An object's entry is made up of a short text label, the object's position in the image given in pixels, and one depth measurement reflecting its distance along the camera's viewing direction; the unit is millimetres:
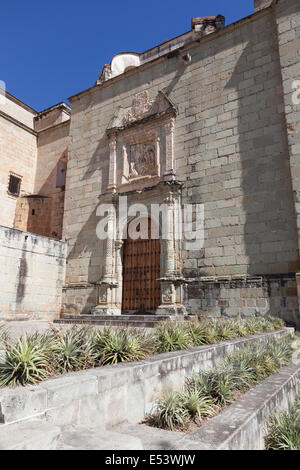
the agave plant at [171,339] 3816
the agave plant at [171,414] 2428
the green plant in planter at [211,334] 4523
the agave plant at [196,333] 4359
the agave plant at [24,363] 2113
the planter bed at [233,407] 1998
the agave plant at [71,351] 2590
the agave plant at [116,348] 2961
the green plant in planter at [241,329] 5457
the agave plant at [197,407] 2566
